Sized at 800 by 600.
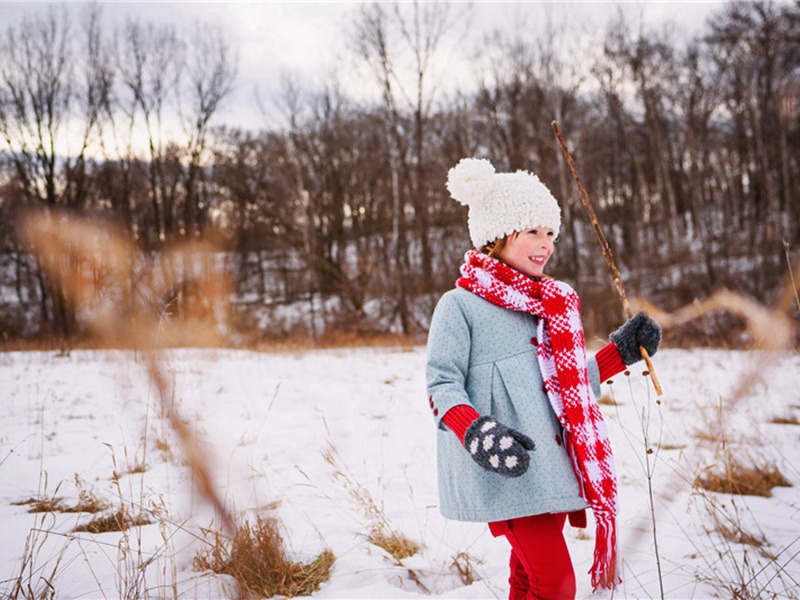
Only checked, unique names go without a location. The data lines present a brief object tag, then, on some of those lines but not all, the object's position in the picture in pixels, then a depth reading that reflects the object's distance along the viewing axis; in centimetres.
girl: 152
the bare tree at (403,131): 1502
